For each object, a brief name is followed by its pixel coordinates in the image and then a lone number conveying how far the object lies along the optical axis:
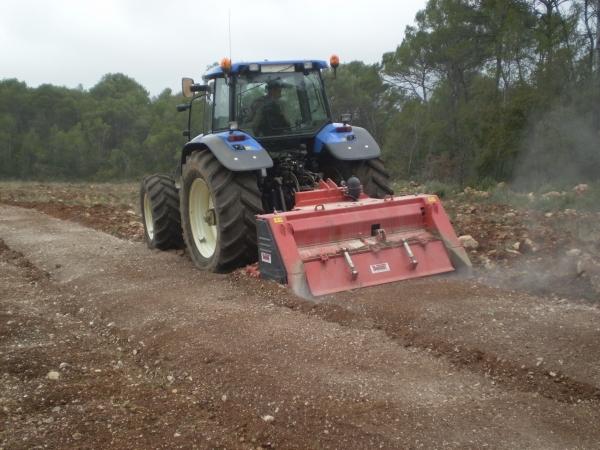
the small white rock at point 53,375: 3.79
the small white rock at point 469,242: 6.78
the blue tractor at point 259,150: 6.12
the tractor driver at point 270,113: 6.75
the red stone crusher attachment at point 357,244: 5.25
